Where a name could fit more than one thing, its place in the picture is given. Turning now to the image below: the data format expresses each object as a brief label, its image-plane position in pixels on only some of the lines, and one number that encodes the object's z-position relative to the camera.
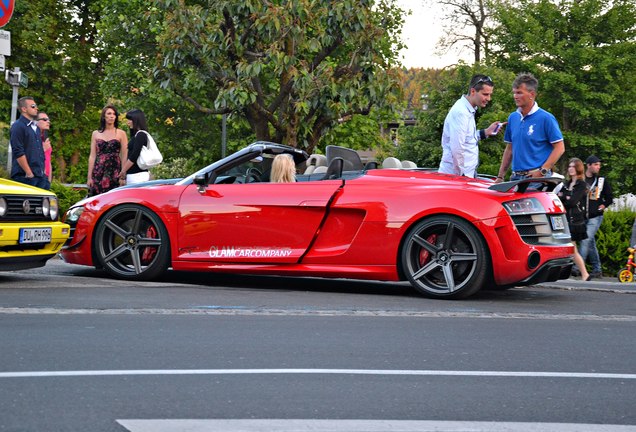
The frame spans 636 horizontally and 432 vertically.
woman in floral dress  12.62
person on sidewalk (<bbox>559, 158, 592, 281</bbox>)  13.28
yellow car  8.83
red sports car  8.53
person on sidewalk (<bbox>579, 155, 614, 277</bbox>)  13.88
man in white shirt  9.92
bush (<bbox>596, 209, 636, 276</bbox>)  15.02
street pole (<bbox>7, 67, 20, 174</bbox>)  15.40
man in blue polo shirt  9.80
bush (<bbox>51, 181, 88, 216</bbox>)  16.43
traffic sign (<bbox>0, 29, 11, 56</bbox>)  12.52
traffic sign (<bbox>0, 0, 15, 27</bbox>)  11.71
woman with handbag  12.33
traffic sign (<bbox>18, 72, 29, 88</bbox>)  15.36
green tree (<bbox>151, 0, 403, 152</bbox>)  19.73
